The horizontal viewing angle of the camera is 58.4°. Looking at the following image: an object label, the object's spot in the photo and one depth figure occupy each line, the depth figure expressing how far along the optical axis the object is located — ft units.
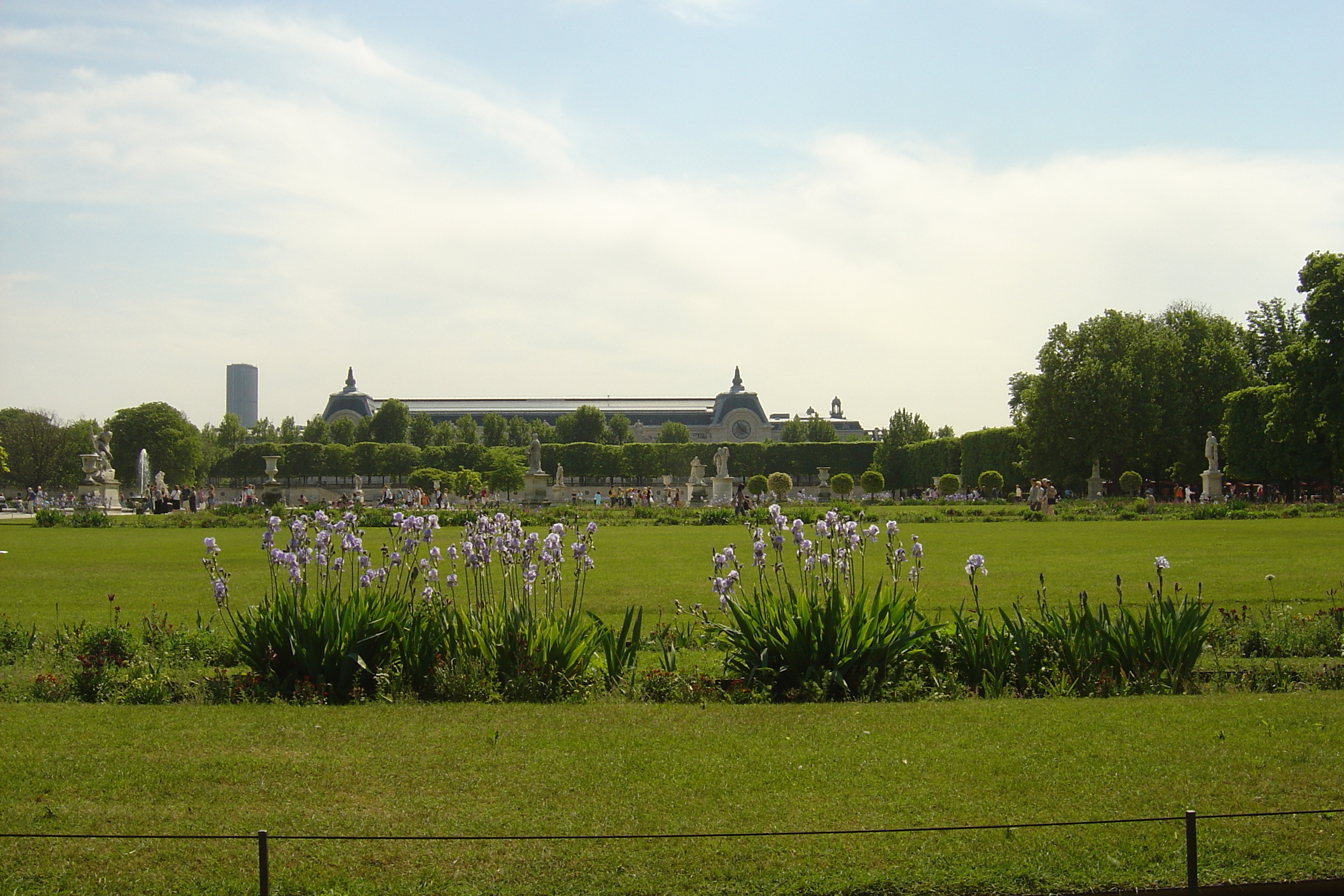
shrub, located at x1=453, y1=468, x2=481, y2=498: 200.23
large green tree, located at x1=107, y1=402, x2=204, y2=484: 222.69
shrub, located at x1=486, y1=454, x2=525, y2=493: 222.28
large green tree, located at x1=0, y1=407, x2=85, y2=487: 221.25
